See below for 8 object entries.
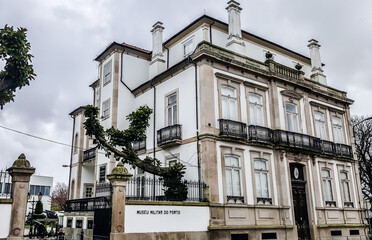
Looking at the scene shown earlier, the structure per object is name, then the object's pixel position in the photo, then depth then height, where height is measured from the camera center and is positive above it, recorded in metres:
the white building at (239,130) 18.56 +4.99
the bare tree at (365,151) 35.33 +6.06
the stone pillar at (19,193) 12.62 +0.92
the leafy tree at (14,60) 16.23 +7.16
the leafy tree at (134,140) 17.45 +3.87
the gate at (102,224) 14.36 -0.26
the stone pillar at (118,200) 13.80 +0.66
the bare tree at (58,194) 64.56 +4.89
